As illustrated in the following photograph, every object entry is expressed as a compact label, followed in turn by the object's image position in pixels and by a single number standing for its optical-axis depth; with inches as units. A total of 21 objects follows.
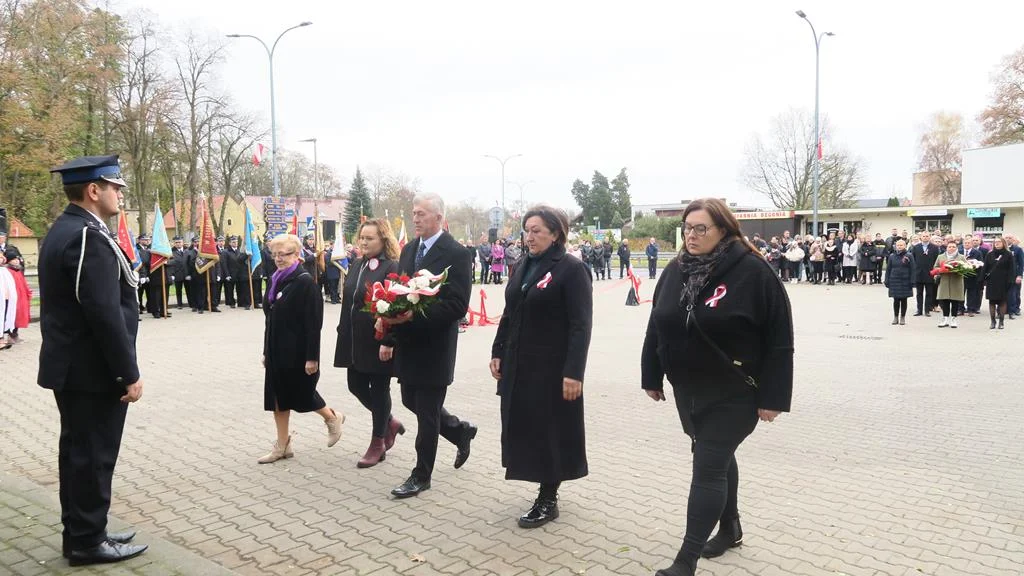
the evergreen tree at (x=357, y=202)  3144.7
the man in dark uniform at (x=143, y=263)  726.7
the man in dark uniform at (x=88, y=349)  152.7
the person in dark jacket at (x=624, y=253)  1347.3
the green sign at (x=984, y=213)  1647.4
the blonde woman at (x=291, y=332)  226.1
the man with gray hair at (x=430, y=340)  200.8
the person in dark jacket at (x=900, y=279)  626.5
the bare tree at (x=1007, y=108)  2033.7
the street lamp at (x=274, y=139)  1242.6
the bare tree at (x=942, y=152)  2596.0
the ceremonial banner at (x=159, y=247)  739.4
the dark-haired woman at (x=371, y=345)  229.8
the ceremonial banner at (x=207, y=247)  795.4
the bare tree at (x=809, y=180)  2330.2
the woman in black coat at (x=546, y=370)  178.4
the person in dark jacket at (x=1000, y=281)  589.3
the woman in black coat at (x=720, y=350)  144.6
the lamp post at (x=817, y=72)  1293.6
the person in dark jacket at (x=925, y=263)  677.3
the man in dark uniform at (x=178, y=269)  788.6
